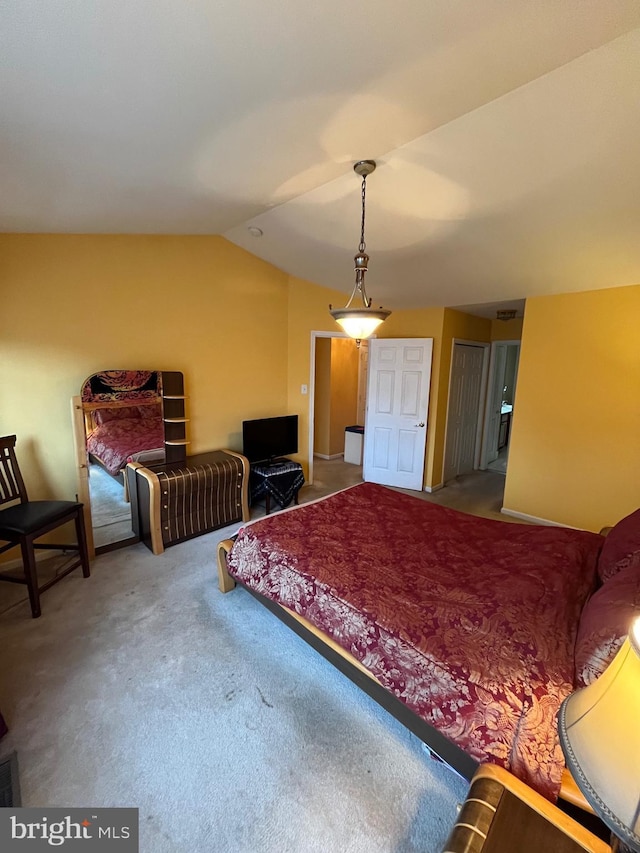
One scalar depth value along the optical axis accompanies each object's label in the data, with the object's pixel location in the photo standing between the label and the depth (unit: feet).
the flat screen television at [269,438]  13.71
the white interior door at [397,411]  15.43
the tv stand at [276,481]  13.29
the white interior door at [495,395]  19.30
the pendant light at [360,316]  6.30
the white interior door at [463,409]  16.74
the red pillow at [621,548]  5.63
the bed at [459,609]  4.25
